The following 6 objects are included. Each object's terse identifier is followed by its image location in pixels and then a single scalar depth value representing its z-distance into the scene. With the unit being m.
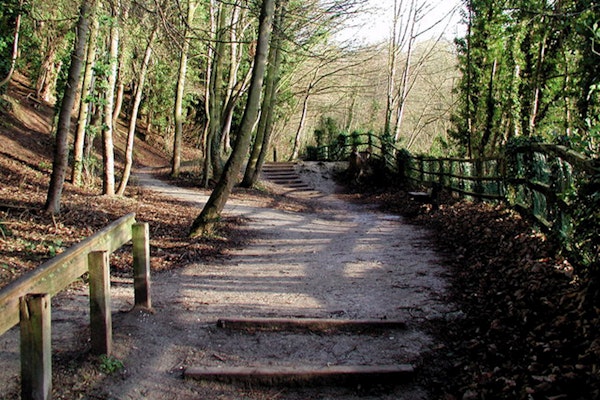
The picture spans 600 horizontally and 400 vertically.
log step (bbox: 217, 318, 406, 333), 4.82
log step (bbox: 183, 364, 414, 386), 3.79
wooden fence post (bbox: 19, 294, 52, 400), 2.77
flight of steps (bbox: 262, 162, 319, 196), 20.05
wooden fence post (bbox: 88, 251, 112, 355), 3.74
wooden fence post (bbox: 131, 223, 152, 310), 4.84
